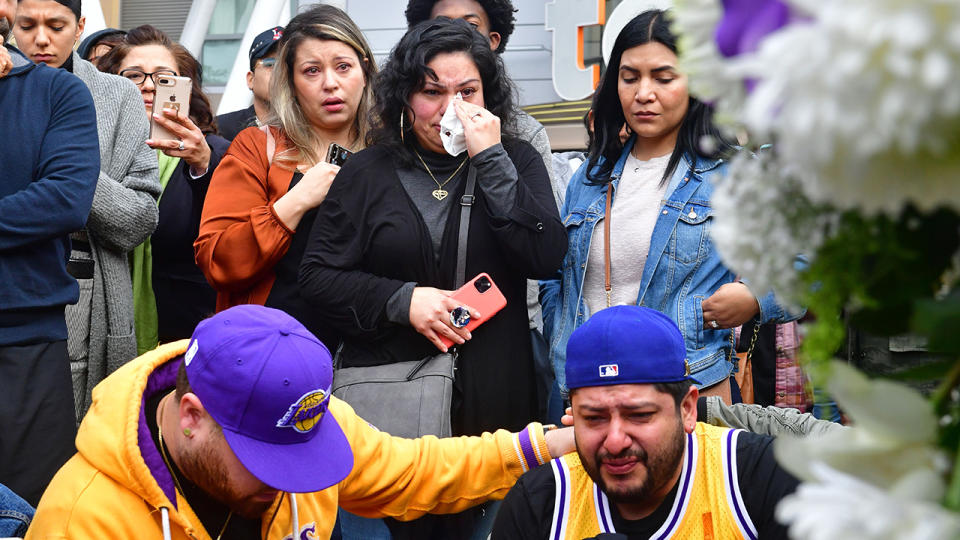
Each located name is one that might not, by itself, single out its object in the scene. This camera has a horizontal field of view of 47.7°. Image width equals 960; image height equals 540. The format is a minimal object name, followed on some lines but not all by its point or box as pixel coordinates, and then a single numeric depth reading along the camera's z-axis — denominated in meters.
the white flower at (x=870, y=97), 0.65
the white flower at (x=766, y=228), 0.85
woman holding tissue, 3.05
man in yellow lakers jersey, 2.63
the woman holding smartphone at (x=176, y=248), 3.84
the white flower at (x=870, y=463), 0.72
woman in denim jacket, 3.10
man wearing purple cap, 2.35
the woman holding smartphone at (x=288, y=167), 3.35
